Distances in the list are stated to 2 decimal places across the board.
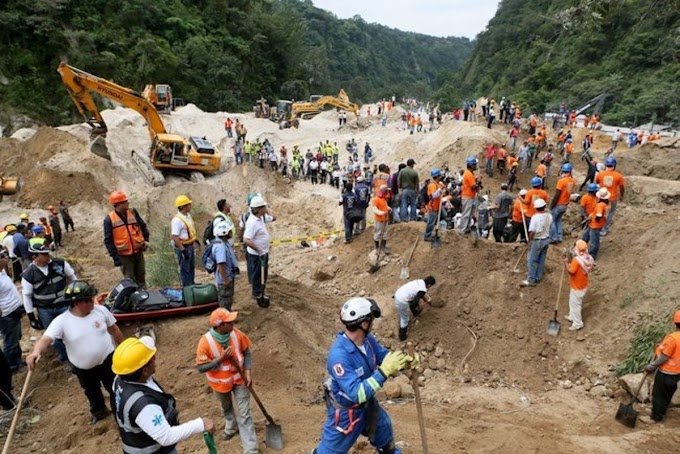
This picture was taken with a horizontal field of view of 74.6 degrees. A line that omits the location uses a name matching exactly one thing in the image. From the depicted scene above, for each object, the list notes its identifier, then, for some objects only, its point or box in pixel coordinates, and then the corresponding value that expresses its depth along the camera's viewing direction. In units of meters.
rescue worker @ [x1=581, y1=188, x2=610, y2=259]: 8.86
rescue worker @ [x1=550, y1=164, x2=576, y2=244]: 9.84
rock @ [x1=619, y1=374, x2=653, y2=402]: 6.14
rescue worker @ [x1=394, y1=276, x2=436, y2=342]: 7.88
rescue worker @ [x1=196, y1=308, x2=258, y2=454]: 4.29
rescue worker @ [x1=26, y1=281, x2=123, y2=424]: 4.39
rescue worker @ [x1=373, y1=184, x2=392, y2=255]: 10.28
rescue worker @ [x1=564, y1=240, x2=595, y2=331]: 7.43
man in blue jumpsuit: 3.46
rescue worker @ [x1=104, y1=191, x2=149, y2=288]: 6.96
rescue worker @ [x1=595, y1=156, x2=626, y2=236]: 10.00
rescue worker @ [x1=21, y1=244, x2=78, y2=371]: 5.81
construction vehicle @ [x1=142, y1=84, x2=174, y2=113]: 28.02
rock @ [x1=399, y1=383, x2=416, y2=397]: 6.59
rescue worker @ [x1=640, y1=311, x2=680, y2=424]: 5.39
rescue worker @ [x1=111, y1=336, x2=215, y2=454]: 3.12
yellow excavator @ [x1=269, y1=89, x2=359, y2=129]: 34.51
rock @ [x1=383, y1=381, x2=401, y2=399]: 6.48
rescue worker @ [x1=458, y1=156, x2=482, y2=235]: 9.89
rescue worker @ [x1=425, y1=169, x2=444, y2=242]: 9.80
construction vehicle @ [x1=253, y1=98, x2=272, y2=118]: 36.75
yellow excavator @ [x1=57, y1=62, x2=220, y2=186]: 17.24
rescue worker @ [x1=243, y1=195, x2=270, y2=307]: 6.64
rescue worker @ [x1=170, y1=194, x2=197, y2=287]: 7.45
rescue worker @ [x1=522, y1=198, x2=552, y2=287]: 8.14
